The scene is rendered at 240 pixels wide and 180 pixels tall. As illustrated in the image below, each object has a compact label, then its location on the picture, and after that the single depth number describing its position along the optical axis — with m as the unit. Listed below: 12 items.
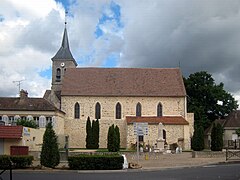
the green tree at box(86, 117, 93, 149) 49.75
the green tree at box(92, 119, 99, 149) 50.09
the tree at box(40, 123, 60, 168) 23.36
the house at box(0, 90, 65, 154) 47.94
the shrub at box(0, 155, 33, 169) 22.59
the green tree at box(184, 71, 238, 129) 62.22
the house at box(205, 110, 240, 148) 59.14
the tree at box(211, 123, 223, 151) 45.03
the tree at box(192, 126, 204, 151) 46.31
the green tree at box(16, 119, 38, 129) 43.03
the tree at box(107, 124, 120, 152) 44.78
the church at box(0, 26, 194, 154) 50.16
